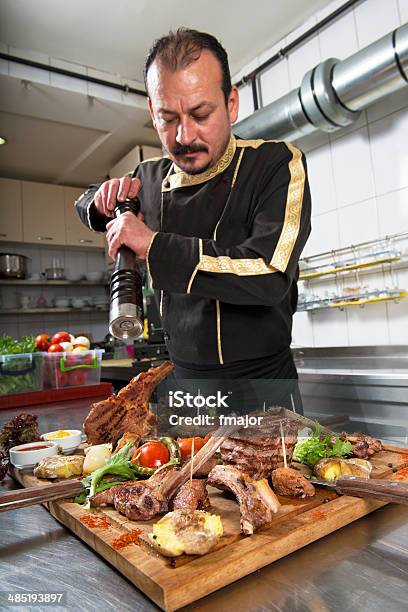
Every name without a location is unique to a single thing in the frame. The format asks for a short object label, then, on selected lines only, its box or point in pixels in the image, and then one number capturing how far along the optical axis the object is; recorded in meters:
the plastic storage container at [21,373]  1.93
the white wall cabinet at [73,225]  5.30
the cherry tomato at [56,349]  2.10
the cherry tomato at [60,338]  2.21
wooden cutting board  0.52
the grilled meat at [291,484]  0.73
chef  1.07
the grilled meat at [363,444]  0.89
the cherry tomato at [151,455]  0.88
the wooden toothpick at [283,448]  0.77
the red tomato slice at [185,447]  0.87
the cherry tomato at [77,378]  2.10
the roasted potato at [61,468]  0.93
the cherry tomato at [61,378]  2.06
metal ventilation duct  2.29
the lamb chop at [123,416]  1.08
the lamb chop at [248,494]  0.63
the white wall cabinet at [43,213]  5.05
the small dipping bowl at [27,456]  0.99
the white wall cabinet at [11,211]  4.90
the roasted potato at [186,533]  0.56
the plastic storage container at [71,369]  2.05
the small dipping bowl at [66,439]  1.08
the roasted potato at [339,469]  0.77
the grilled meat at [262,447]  0.77
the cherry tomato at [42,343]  2.23
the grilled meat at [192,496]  0.67
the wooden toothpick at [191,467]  0.71
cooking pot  4.80
